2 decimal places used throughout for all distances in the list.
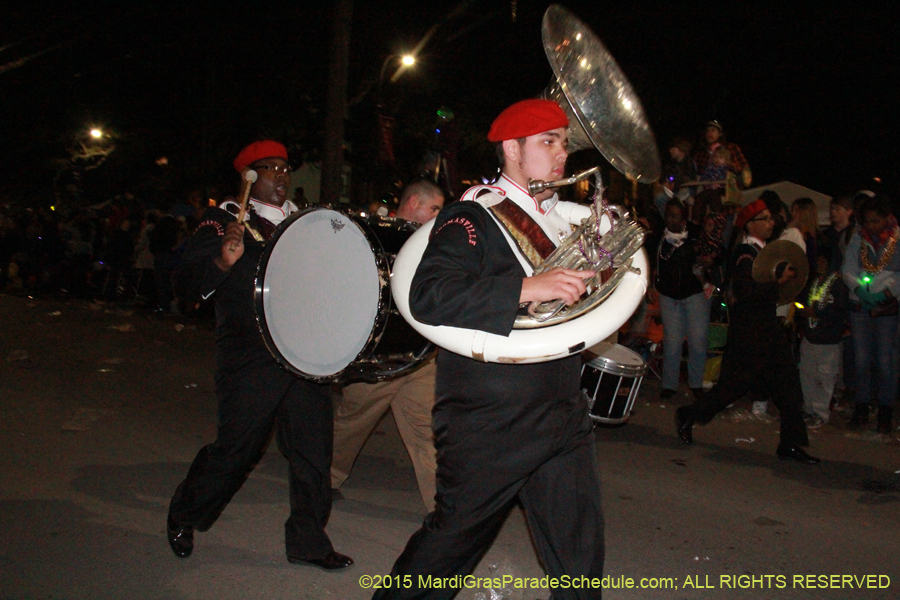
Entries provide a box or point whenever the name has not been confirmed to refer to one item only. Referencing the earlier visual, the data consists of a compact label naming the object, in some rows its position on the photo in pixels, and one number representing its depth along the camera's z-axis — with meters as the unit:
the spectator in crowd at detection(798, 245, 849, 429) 7.63
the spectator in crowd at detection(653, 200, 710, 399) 8.20
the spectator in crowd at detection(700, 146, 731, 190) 9.29
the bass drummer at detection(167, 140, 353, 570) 3.78
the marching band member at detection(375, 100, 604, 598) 2.74
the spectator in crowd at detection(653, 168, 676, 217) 9.41
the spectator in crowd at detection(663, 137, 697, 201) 9.59
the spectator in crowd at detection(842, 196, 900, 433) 7.20
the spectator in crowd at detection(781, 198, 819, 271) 7.98
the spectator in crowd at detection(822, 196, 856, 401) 7.96
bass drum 3.34
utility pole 11.67
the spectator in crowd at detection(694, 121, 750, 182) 9.34
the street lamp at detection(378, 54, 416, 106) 13.88
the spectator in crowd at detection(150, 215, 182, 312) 13.67
